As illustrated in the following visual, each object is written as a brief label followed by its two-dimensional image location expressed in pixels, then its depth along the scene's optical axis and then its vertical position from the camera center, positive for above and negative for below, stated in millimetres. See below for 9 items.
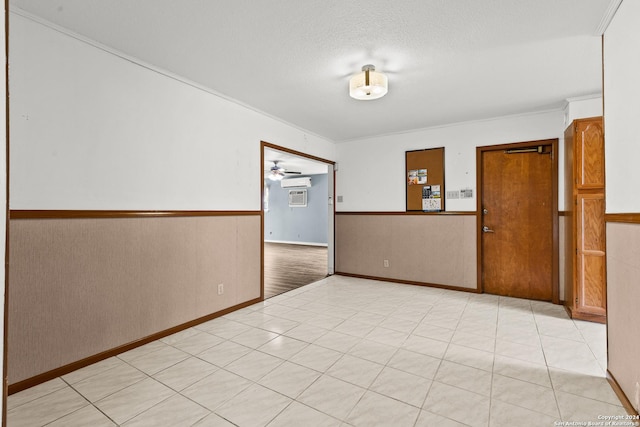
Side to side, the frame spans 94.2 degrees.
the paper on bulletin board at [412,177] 4801 +586
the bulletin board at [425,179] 4605 +533
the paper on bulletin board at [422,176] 4723 +588
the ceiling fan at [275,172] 8151 +1175
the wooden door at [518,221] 3979 -124
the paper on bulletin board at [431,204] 4602 +134
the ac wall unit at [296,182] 10336 +1120
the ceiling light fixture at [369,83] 2660 +1175
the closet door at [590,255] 3162 -469
